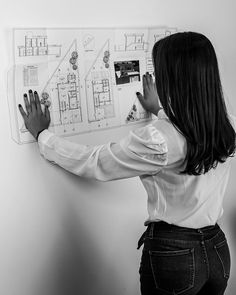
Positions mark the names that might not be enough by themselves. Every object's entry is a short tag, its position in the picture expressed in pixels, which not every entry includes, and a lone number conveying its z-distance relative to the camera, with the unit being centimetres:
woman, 113
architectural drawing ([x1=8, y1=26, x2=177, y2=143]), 129
